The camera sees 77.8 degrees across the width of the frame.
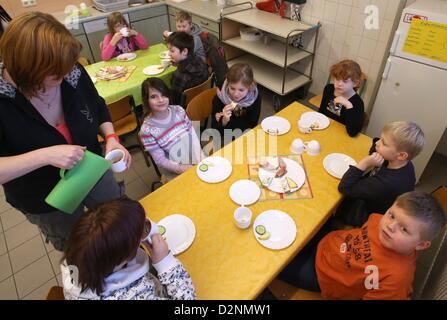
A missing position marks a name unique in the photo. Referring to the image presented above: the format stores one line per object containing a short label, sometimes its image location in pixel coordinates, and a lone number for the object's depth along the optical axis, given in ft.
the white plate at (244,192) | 4.47
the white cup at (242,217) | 4.01
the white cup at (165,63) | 8.60
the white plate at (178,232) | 3.88
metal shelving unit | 9.93
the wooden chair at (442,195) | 4.34
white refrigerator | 6.29
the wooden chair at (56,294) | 3.30
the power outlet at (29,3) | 11.64
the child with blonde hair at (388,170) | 4.33
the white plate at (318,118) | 5.99
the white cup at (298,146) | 5.31
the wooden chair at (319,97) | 8.87
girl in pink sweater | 9.60
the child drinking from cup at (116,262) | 2.59
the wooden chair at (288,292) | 4.23
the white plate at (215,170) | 4.88
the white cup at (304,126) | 5.80
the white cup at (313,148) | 5.23
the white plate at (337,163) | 4.90
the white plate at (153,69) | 8.39
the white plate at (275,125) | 5.88
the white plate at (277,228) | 3.88
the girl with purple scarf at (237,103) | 6.30
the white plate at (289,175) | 4.67
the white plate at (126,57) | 9.22
